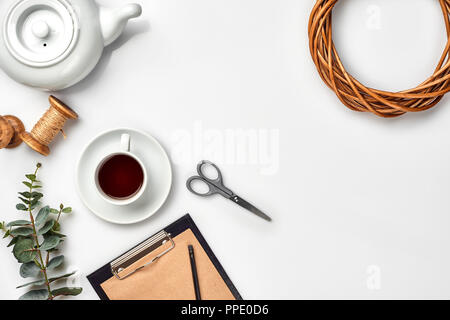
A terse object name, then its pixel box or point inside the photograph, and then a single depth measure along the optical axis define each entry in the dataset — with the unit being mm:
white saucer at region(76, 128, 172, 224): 902
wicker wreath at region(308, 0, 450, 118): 868
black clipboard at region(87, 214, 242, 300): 941
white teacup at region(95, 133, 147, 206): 833
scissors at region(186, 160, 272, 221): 936
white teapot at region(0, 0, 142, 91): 808
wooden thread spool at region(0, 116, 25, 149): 881
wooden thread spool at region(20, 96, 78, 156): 876
